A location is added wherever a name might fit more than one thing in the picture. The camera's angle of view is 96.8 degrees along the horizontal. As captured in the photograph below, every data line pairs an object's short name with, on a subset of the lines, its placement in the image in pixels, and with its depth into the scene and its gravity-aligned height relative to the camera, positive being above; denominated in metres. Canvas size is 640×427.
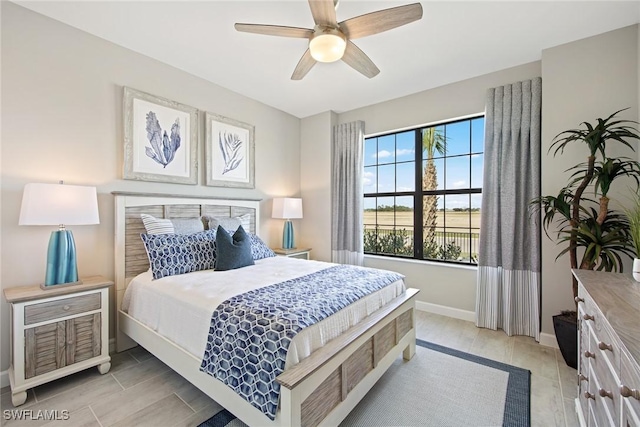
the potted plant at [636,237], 1.54 -0.14
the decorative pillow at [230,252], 2.62 -0.39
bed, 1.38 -0.91
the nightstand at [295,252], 3.92 -0.59
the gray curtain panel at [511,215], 2.84 -0.04
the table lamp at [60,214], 1.94 -0.04
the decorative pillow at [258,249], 3.11 -0.44
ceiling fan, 1.71 +1.21
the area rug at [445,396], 1.76 -1.29
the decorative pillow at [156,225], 2.67 -0.15
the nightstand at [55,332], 1.86 -0.87
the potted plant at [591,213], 2.17 -0.01
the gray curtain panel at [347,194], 4.12 +0.24
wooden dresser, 0.88 -0.53
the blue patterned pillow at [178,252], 2.40 -0.38
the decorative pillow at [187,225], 2.83 -0.16
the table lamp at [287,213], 4.03 -0.04
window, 3.48 +0.26
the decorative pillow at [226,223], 3.08 -0.14
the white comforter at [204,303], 1.63 -0.65
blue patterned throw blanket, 1.38 -0.64
